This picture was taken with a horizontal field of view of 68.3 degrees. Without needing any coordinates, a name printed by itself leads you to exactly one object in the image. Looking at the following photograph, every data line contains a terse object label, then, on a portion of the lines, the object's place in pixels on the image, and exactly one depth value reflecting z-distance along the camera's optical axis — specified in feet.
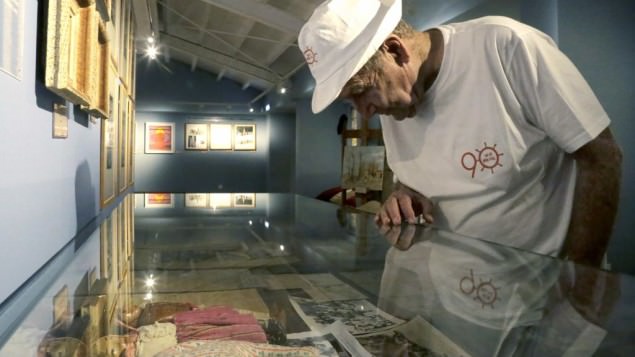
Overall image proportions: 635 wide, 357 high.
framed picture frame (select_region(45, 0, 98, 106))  3.19
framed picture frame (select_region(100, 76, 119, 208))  6.88
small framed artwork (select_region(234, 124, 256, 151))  38.34
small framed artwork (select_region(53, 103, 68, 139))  3.70
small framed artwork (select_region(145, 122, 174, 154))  36.27
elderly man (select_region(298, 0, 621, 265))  3.06
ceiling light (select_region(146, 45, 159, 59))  22.01
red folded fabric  1.62
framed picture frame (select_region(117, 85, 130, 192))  9.96
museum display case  1.54
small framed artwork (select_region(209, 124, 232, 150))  37.65
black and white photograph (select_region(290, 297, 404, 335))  1.79
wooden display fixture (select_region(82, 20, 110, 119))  5.00
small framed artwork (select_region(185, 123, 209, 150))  37.27
